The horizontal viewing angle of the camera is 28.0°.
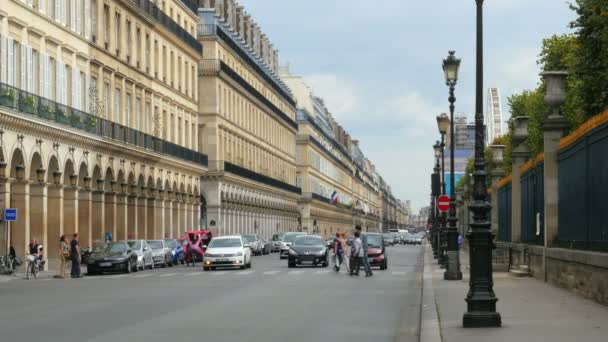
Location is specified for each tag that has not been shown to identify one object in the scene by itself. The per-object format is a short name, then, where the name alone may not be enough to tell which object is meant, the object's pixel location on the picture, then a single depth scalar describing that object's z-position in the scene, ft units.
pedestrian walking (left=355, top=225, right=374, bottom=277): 136.67
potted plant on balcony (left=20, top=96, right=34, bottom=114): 156.87
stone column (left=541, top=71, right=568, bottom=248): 93.15
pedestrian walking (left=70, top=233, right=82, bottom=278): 148.05
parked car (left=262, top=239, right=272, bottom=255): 299.73
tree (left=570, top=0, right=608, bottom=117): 158.20
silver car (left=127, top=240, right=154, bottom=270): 171.63
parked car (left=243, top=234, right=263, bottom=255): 270.67
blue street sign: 142.31
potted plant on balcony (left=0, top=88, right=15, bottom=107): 148.77
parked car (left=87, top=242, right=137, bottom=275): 158.61
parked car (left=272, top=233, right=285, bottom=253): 322.55
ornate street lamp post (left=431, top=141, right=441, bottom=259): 190.08
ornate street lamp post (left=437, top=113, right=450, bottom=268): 161.89
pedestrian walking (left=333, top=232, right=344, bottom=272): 154.18
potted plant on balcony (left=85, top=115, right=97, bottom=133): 190.62
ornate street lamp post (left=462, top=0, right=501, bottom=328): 56.54
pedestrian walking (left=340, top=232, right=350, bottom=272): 156.13
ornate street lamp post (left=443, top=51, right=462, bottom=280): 114.52
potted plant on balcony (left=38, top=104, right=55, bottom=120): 165.27
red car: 162.09
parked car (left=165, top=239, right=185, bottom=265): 205.13
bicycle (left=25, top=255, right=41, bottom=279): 143.74
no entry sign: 153.48
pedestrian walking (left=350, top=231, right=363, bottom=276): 137.59
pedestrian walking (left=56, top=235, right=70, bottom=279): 145.32
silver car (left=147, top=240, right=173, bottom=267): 187.74
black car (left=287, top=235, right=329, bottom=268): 173.47
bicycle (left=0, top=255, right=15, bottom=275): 149.89
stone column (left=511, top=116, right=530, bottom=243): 122.52
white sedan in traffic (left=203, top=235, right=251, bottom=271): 164.86
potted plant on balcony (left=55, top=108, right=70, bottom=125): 173.47
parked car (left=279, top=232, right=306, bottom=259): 246.27
